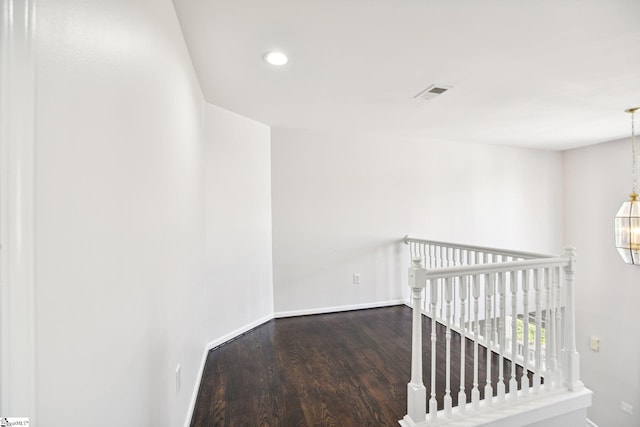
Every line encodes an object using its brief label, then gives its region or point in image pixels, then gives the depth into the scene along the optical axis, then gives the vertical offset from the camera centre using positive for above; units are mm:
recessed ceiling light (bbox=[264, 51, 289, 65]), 1864 +1128
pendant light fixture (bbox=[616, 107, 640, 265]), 2982 -210
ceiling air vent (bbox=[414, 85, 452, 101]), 2354 +1116
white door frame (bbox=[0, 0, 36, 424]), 473 +14
